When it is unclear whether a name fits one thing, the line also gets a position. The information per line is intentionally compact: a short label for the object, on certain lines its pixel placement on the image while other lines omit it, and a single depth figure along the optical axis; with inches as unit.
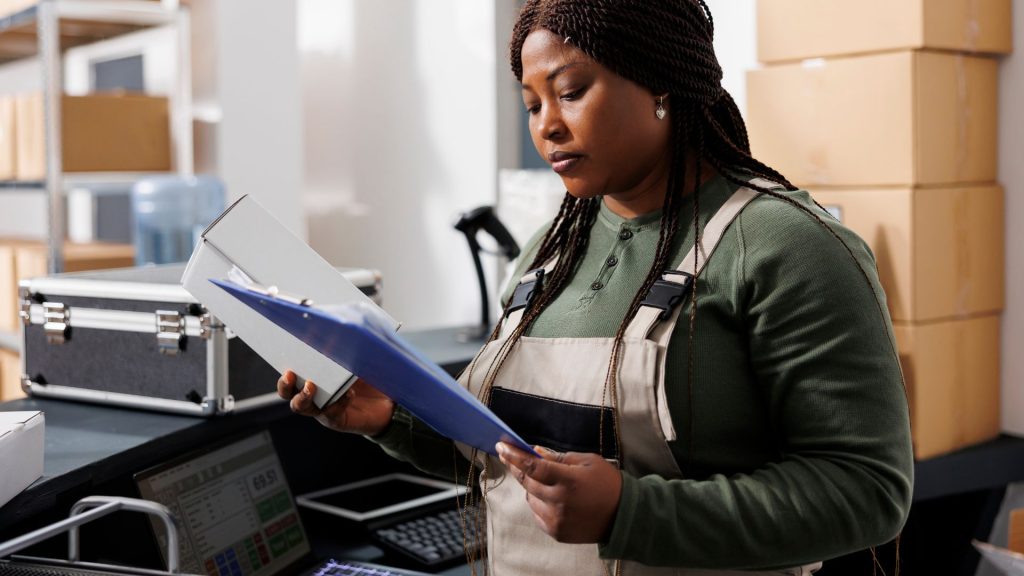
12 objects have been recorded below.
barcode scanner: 101.7
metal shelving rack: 125.6
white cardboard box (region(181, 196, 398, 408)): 48.6
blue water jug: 130.3
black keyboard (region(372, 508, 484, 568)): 67.4
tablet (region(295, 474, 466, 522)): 75.0
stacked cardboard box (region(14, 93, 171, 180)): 127.5
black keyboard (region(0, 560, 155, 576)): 41.1
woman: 39.0
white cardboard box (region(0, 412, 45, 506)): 46.1
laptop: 61.1
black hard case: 64.7
